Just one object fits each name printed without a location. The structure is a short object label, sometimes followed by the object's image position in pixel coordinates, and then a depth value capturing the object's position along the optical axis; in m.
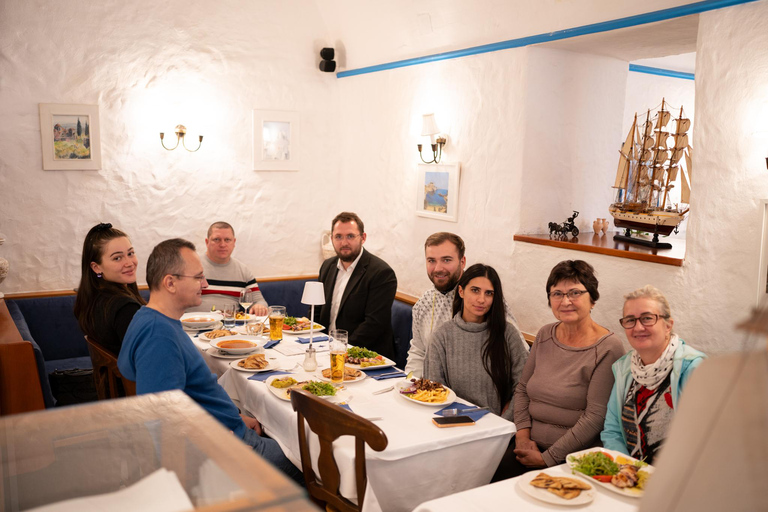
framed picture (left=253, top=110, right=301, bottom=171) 6.13
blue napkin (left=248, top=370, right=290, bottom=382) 3.14
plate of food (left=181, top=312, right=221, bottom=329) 4.16
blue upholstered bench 5.07
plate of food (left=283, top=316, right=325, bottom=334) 4.13
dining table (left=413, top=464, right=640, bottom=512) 1.91
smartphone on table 2.54
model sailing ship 3.92
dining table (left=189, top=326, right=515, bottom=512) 2.35
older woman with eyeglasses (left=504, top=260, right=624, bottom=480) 2.83
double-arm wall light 5.68
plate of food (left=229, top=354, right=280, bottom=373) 3.23
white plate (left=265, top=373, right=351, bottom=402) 2.77
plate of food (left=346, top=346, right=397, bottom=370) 3.31
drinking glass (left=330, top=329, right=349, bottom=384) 3.00
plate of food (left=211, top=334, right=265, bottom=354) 3.50
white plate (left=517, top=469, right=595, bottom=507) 1.90
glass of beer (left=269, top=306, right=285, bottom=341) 3.82
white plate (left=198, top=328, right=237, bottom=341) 3.83
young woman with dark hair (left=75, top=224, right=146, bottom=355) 3.31
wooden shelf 3.52
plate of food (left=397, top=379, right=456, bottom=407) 2.77
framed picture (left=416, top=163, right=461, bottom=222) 5.04
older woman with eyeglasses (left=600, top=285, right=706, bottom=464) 2.51
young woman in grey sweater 3.21
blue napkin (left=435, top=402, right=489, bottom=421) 2.69
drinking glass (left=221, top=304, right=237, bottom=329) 3.88
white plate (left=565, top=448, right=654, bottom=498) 1.97
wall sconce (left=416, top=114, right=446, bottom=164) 5.07
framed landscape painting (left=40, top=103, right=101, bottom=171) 5.22
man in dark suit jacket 4.53
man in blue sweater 2.44
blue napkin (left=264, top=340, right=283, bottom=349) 3.78
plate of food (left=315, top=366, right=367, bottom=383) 3.05
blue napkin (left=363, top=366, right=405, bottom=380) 3.20
